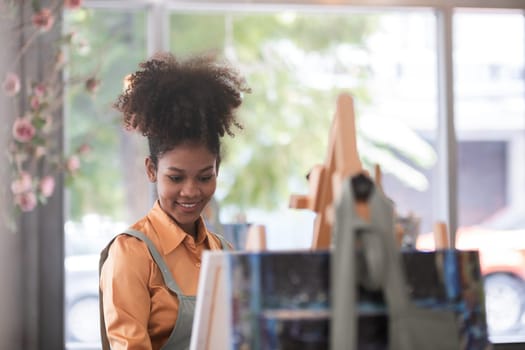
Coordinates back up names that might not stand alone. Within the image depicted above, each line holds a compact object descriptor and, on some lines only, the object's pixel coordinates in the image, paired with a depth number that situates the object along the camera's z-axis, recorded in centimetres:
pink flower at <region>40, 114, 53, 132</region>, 378
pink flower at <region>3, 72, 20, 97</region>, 356
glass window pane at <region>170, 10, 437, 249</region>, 473
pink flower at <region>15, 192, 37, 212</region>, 370
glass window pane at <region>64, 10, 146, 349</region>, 454
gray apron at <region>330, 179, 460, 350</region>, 147
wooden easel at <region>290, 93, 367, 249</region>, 165
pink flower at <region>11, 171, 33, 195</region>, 368
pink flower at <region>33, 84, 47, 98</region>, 380
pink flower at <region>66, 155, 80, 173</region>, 409
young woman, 190
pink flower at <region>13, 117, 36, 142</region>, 367
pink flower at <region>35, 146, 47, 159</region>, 387
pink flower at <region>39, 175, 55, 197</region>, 392
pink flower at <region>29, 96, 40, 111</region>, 379
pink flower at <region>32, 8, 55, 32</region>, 374
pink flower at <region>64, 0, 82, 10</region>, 383
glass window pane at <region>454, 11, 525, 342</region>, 491
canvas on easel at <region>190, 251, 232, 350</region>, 171
